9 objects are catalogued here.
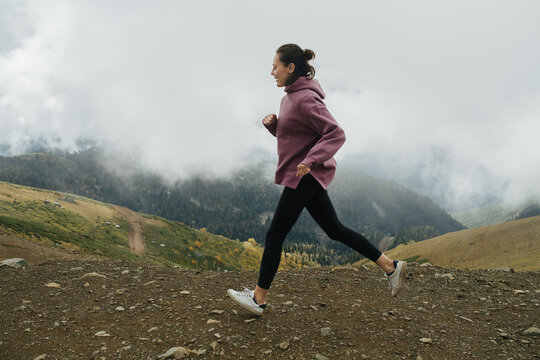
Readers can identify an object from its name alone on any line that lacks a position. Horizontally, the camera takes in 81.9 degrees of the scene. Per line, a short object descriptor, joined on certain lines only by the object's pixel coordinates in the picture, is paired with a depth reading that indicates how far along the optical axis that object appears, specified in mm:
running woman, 5411
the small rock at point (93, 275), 9125
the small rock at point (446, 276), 9891
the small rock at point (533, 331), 5824
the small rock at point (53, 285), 8320
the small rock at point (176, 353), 4777
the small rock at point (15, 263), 10383
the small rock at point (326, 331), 5637
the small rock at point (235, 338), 5271
